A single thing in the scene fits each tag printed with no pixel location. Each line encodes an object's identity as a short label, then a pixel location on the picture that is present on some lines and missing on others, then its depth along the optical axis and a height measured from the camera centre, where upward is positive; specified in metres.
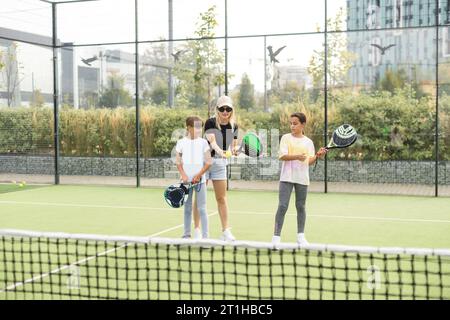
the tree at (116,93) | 19.12 +1.12
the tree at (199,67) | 16.61 +1.72
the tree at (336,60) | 18.34 +2.00
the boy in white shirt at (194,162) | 6.55 -0.31
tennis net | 4.62 -1.16
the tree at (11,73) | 17.50 +1.56
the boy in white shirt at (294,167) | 6.30 -0.35
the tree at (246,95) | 18.20 +0.98
